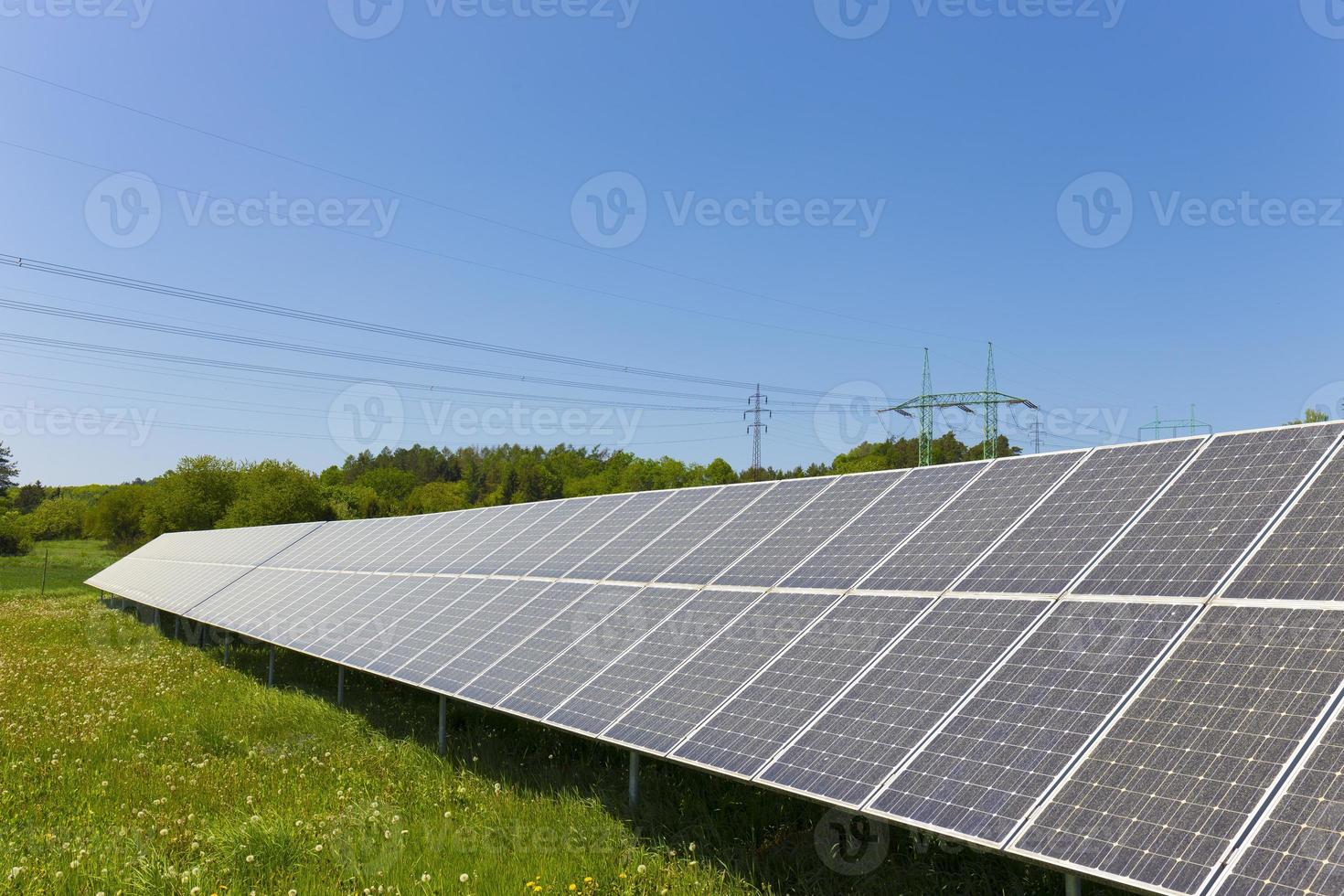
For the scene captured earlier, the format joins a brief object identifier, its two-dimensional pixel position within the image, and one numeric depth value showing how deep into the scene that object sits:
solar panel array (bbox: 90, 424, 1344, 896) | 5.61
